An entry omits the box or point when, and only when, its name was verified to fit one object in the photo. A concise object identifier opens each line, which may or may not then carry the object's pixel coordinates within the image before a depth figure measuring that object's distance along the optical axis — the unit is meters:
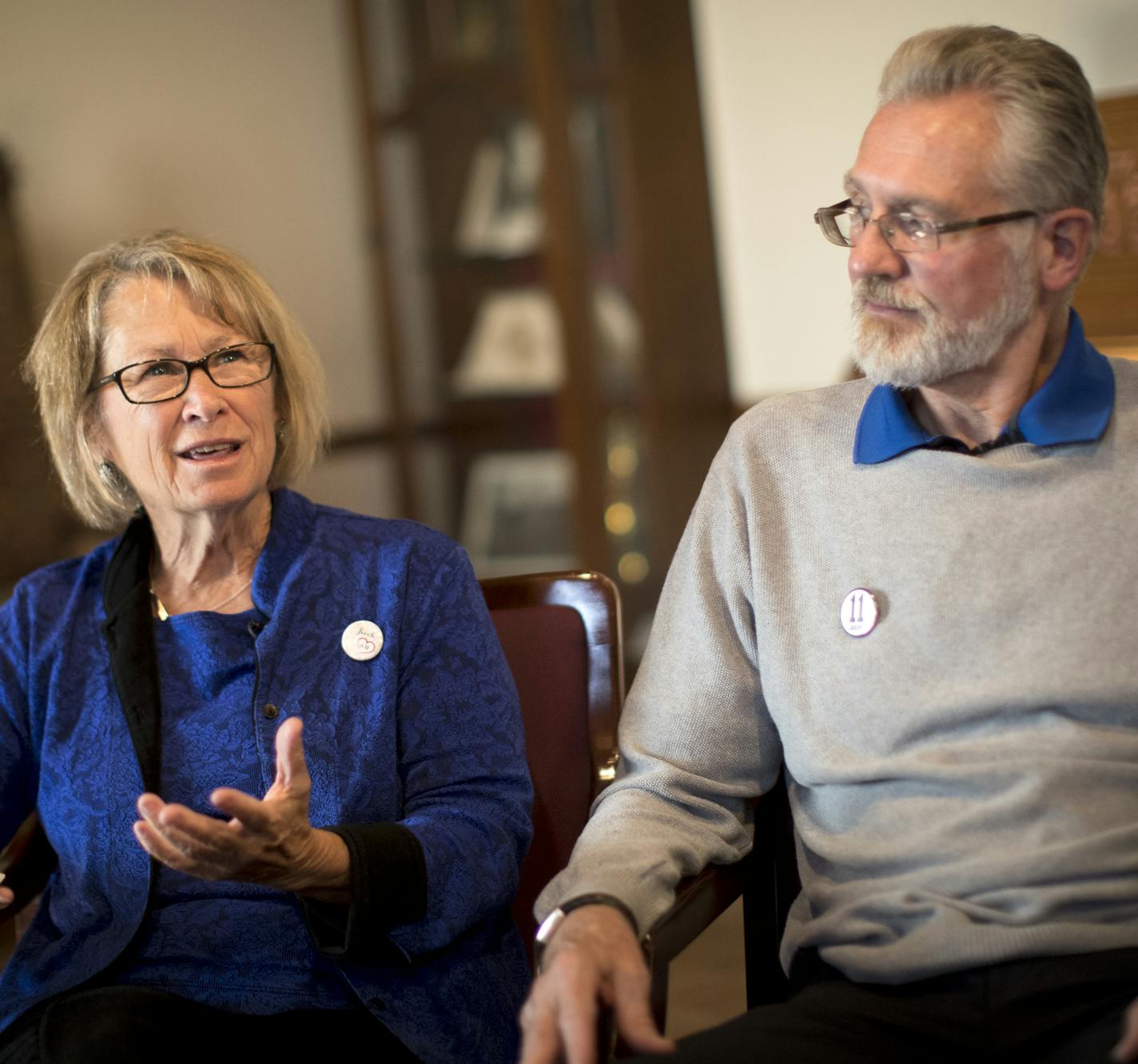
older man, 1.35
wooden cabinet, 4.40
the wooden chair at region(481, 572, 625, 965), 1.80
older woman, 1.50
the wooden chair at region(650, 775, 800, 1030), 1.52
